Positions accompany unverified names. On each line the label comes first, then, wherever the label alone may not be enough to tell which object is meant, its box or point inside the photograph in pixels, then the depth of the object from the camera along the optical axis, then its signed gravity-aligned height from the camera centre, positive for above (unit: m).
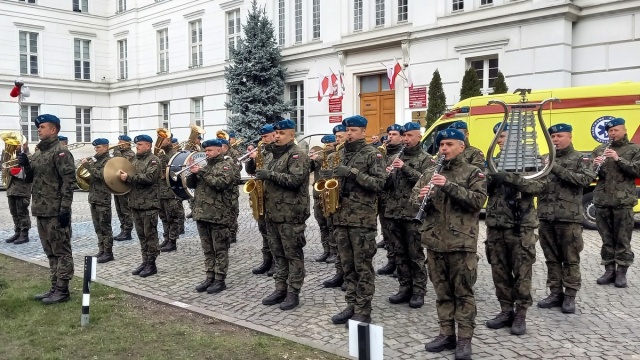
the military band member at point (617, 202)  7.64 -0.71
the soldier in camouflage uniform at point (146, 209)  8.72 -0.87
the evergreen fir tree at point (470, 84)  17.70 +2.03
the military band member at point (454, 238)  5.16 -0.80
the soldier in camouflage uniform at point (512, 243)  5.80 -0.96
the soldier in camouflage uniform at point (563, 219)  6.61 -0.81
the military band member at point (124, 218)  11.52 -1.36
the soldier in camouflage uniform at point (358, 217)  6.15 -0.72
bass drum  9.50 -0.27
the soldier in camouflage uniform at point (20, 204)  11.85 -1.07
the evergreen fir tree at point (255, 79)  24.28 +3.13
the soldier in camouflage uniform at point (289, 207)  6.85 -0.67
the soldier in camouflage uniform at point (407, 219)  7.05 -0.87
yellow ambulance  11.40 +0.79
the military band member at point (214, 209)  7.70 -0.77
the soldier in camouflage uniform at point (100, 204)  9.96 -0.91
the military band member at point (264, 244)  8.16 -1.45
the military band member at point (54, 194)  7.30 -0.53
